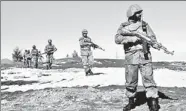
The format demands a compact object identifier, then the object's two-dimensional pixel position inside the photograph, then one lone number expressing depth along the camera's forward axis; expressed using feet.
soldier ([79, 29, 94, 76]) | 53.57
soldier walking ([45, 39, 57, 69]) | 78.33
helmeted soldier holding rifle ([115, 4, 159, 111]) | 22.18
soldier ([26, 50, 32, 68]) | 102.39
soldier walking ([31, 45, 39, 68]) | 91.15
